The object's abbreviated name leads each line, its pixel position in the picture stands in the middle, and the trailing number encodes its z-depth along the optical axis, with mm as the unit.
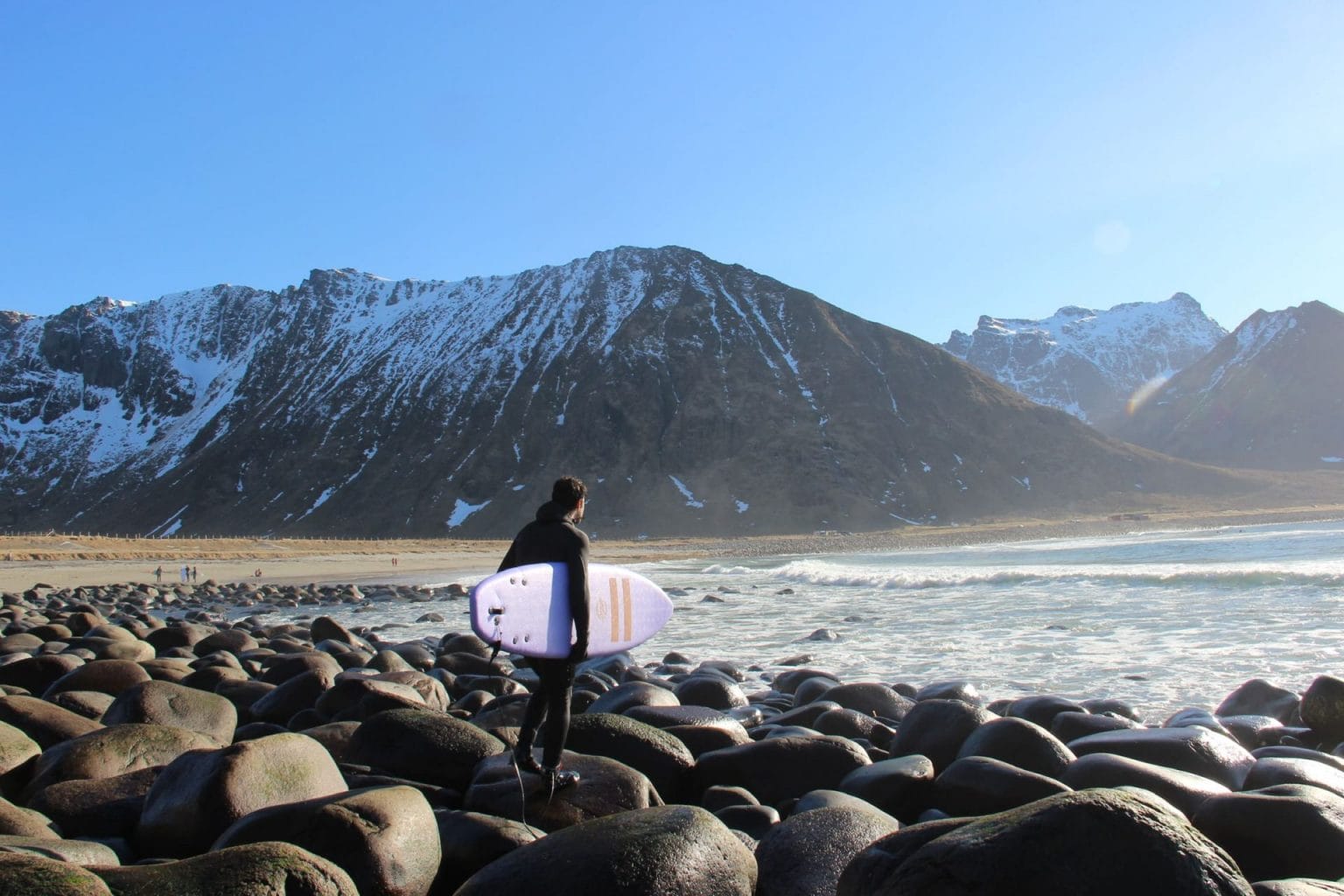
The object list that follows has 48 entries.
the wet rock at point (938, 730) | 7539
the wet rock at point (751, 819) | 5789
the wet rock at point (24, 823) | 4902
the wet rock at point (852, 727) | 8570
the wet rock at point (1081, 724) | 8445
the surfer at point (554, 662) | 5691
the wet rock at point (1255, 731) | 8875
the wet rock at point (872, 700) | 10320
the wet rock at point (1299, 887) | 3949
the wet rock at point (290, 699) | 9406
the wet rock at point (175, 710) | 7801
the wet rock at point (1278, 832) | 4918
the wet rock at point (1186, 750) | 6769
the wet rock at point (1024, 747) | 6613
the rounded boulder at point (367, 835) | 4383
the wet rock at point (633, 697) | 9109
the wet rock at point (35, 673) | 10336
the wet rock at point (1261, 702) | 10117
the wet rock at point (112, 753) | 6129
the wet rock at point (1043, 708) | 9211
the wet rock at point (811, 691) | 10977
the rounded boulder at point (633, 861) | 3947
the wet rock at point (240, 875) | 3518
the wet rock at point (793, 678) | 12516
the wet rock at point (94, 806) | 5496
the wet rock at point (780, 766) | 6719
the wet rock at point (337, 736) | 7017
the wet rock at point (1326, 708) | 8875
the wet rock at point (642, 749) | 6750
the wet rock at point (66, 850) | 4215
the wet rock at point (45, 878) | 3215
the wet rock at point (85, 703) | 8406
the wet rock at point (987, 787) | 5734
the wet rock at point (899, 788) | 6105
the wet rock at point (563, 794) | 5520
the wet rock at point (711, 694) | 10836
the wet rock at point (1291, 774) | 6327
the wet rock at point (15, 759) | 6322
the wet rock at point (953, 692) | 11133
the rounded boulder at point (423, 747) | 6422
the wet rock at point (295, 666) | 10461
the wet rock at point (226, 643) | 14564
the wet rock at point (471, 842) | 4785
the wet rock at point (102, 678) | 9367
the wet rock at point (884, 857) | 3971
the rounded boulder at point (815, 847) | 4605
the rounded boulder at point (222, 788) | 5109
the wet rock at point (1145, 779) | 5715
